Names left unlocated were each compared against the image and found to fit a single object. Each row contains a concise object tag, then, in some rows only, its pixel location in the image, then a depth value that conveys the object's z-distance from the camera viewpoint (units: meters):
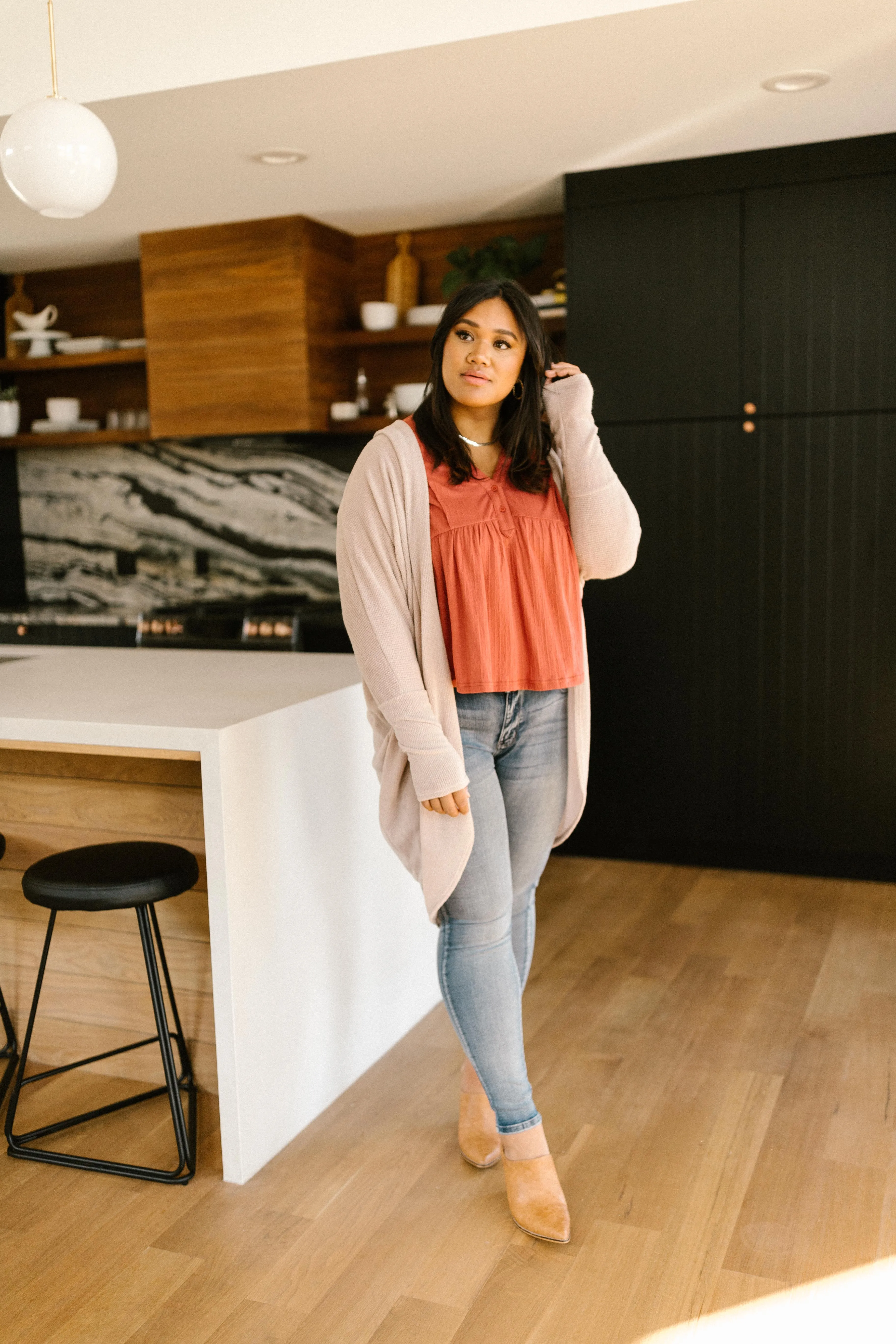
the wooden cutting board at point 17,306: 4.86
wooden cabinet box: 4.04
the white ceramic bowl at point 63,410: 4.76
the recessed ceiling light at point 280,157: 3.21
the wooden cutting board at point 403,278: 4.22
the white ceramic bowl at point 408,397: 4.11
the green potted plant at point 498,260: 3.91
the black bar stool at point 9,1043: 2.43
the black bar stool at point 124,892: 1.92
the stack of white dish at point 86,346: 4.61
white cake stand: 4.67
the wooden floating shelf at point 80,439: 4.55
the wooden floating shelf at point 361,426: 4.20
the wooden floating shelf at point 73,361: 4.51
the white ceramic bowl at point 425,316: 4.09
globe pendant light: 1.88
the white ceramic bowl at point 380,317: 4.18
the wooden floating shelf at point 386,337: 4.12
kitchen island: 1.99
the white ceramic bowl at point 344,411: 4.21
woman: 1.81
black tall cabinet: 3.41
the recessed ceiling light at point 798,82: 2.76
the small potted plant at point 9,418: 4.80
